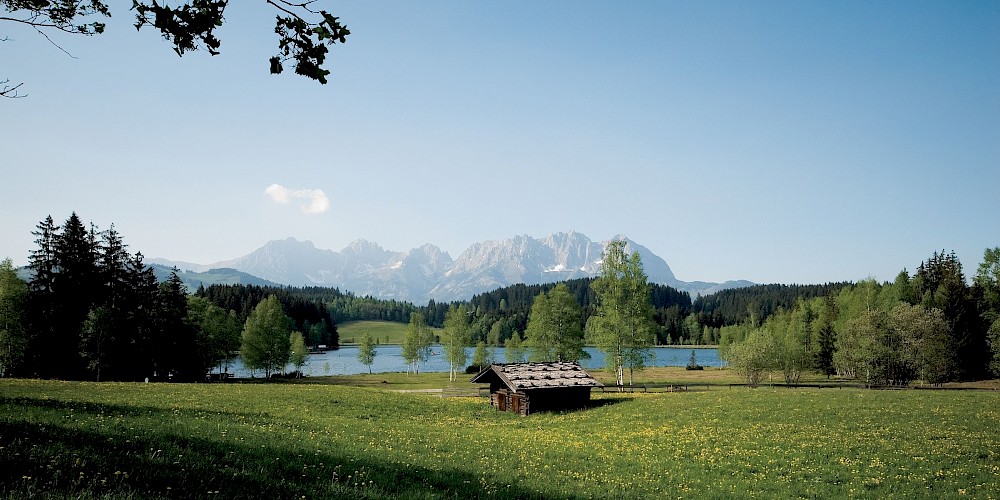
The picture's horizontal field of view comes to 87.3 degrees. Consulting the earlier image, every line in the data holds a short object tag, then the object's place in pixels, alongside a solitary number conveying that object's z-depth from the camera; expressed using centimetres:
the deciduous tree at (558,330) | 7181
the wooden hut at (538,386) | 4528
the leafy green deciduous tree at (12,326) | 5512
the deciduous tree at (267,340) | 8400
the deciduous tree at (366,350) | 11456
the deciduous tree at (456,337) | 9981
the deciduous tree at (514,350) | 10393
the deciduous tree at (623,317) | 6347
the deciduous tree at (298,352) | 9569
